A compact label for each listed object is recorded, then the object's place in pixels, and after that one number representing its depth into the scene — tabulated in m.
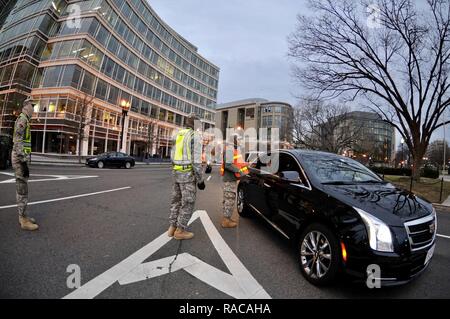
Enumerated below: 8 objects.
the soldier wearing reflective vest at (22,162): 3.91
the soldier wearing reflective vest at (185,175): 3.85
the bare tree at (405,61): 13.67
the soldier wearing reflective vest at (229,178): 4.76
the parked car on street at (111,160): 19.07
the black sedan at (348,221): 2.28
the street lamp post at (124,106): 23.04
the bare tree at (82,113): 23.72
